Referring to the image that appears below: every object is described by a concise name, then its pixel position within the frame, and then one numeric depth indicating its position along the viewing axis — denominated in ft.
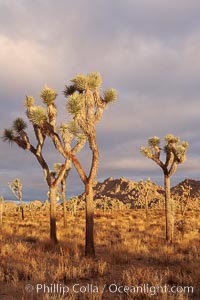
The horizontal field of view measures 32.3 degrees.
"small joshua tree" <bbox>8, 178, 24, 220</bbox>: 123.54
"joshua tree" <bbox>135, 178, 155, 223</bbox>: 140.81
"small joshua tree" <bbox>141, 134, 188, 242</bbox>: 55.42
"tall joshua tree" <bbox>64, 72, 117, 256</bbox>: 39.04
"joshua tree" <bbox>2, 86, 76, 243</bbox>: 46.93
